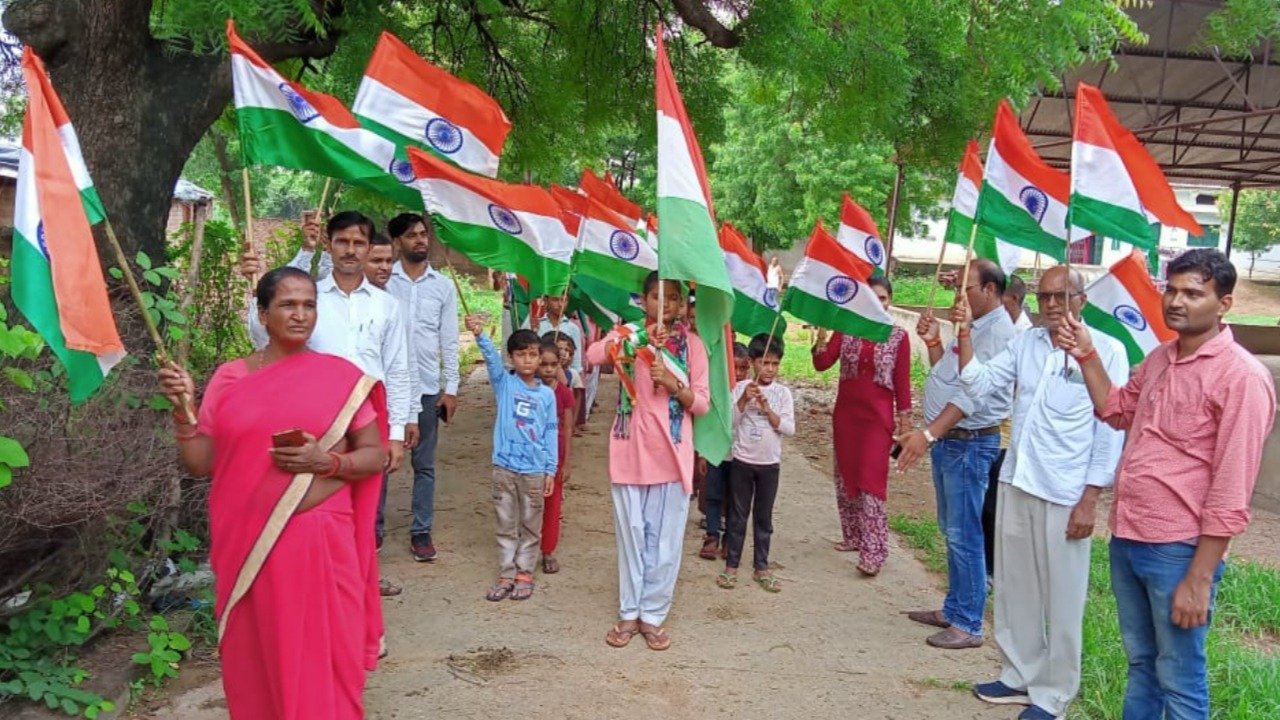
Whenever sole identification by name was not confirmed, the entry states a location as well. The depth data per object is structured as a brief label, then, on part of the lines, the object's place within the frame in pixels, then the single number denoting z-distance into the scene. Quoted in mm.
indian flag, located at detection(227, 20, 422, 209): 4496
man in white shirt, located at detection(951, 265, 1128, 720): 3934
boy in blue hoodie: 5367
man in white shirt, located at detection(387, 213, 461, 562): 5570
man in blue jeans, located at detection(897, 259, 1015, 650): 4938
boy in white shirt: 5703
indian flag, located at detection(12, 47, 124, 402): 2895
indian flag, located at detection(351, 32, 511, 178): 5207
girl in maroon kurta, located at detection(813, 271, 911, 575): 5988
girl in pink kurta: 4742
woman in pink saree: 2971
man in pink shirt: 2979
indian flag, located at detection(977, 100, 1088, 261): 4699
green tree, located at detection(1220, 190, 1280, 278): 44031
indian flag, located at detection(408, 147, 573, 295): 5141
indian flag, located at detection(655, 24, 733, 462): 4426
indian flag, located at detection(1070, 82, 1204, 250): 3918
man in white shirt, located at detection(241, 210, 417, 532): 4160
